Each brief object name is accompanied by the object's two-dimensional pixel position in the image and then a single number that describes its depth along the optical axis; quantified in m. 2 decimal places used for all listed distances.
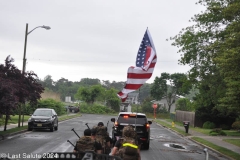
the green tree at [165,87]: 85.36
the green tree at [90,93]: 88.25
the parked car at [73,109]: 78.64
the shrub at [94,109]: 83.81
